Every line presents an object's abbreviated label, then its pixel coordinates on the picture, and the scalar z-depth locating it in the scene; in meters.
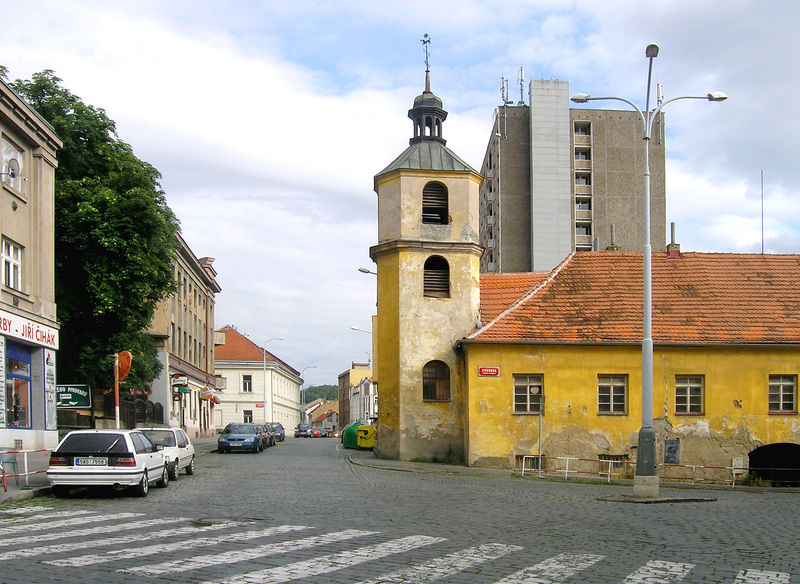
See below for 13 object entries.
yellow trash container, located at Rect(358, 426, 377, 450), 44.19
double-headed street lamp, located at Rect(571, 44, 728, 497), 19.05
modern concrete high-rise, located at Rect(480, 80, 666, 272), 79.50
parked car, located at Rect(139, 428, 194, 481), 22.21
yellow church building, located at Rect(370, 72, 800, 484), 28.80
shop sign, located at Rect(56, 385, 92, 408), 26.34
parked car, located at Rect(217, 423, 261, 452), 40.53
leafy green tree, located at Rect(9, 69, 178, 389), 32.72
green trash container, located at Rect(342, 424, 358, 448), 46.56
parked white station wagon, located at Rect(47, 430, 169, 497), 16.94
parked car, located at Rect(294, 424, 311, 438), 92.88
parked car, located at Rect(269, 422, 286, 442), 62.45
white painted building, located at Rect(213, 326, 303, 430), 88.75
